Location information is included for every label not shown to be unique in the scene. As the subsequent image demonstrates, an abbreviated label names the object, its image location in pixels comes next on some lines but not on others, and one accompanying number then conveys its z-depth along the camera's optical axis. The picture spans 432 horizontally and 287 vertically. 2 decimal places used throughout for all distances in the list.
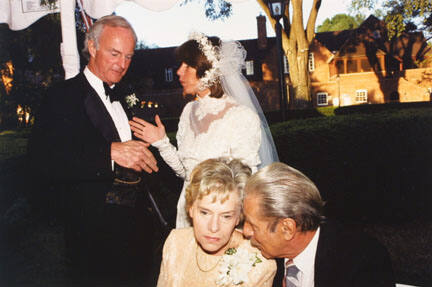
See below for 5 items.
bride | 2.81
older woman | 1.98
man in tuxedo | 2.14
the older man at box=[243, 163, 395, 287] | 1.70
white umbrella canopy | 3.11
